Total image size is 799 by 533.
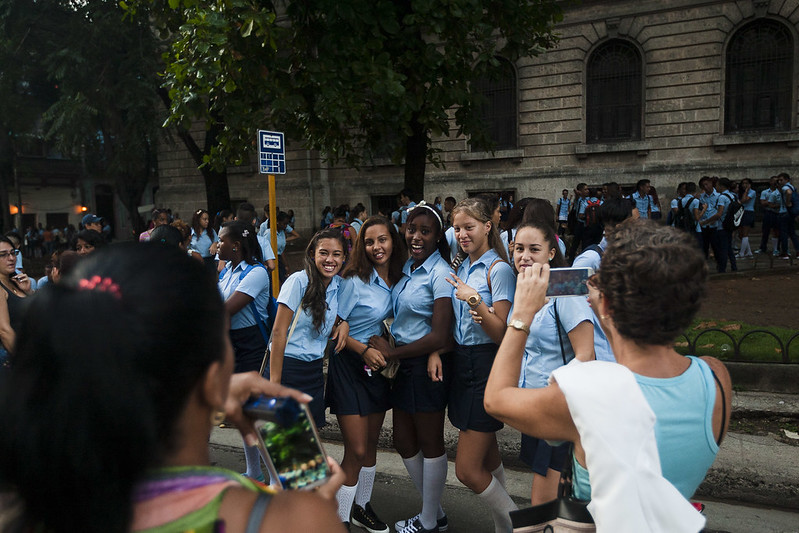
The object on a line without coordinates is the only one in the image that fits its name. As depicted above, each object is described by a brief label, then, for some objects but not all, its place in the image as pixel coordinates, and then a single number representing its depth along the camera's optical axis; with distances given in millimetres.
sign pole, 7781
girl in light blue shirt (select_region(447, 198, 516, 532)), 3432
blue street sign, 8000
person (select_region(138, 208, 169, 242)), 10016
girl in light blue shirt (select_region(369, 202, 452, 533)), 3772
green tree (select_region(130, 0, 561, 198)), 7820
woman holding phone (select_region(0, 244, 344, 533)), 909
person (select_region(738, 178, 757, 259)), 14266
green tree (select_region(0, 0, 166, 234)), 17469
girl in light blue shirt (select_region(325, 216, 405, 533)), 3816
